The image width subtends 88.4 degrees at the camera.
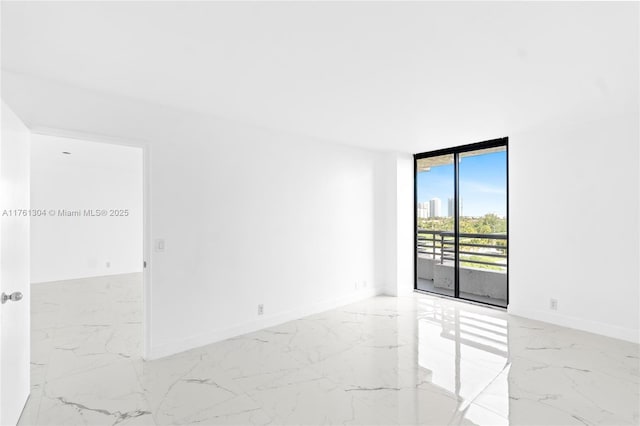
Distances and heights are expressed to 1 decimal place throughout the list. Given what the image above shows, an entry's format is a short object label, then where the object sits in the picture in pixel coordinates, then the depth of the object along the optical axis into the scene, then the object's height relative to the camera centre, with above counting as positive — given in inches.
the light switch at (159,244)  121.0 -10.3
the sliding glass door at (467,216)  192.7 -0.1
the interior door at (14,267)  72.8 -12.5
